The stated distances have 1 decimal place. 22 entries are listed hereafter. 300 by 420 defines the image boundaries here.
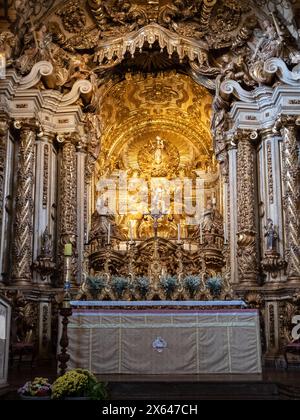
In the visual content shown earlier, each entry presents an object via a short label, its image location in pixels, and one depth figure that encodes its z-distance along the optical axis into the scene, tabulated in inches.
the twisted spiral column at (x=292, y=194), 477.7
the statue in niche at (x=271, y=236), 496.7
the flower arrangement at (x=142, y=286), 407.8
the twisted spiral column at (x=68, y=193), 526.6
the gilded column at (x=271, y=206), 494.0
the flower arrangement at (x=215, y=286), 412.8
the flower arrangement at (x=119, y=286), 409.4
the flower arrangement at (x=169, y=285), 403.5
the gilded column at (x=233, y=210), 524.8
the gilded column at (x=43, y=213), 498.9
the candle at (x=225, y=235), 545.7
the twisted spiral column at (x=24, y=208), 484.1
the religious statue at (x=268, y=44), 526.9
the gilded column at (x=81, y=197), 540.1
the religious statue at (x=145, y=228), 591.5
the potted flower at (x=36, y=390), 215.2
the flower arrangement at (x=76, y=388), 208.1
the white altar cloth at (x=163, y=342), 357.7
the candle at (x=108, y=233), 547.1
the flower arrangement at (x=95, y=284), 412.0
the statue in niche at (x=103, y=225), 553.9
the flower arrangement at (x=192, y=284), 408.8
